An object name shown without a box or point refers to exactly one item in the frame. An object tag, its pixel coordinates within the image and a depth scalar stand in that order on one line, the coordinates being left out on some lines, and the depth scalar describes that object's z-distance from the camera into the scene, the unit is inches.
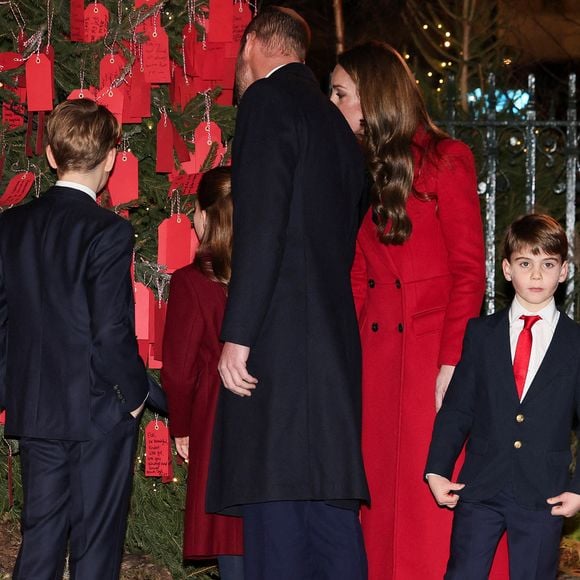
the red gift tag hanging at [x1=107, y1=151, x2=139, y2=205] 295.1
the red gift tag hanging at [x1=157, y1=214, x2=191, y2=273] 300.8
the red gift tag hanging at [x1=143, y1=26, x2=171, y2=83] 305.2
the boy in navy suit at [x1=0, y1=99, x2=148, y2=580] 243.7
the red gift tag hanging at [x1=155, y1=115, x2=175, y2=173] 302.5
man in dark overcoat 217.7
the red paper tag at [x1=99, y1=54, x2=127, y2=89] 298.9
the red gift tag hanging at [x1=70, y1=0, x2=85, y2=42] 298.5
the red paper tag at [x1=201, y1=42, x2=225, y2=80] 320.1
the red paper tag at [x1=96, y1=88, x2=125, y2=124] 293.8
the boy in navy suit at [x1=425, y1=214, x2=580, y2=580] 243.3
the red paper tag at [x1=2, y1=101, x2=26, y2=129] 308.7
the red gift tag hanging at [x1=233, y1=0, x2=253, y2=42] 322.0
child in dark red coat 272.5
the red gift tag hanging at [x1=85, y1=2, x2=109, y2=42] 300.3
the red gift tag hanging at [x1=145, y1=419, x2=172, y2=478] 301.1
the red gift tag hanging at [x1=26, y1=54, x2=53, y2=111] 289.4
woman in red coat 256.6
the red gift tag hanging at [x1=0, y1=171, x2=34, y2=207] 291.0
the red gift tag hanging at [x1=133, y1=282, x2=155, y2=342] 300.3
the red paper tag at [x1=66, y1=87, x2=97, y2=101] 290.5
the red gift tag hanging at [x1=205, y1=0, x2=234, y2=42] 318.0
